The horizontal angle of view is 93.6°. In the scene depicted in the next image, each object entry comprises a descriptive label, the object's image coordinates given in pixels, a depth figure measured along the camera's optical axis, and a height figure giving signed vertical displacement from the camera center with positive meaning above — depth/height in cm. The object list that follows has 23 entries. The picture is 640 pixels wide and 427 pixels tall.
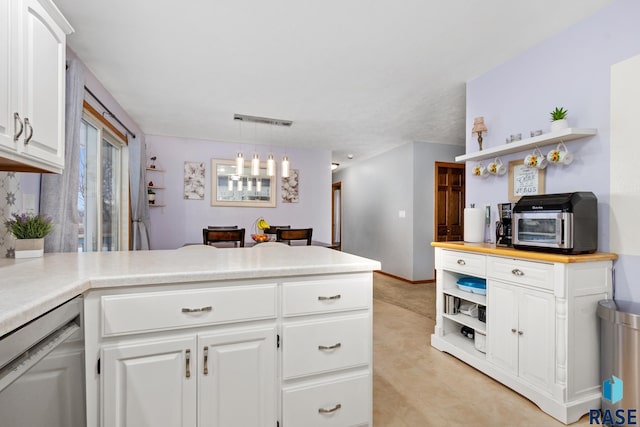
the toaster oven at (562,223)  178 -5
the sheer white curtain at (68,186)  196 +18
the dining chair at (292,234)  368 -25
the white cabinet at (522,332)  181 -76
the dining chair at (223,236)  351 -26
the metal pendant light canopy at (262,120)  394 +126
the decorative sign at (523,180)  227 +27
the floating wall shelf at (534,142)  190 +52
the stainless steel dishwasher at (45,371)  74 -46
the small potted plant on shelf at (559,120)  200 +65
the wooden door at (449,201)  526 +24
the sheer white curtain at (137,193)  405 +28
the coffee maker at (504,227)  236 -9
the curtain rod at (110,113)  273 +107
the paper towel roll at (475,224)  261 -8
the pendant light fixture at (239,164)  308 +51
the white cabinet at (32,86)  120 +57
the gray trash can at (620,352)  156 -74
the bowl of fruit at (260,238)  376 -31
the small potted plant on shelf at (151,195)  466 +28
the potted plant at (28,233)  160 -11
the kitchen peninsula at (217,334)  114 -52
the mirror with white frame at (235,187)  504 +45
